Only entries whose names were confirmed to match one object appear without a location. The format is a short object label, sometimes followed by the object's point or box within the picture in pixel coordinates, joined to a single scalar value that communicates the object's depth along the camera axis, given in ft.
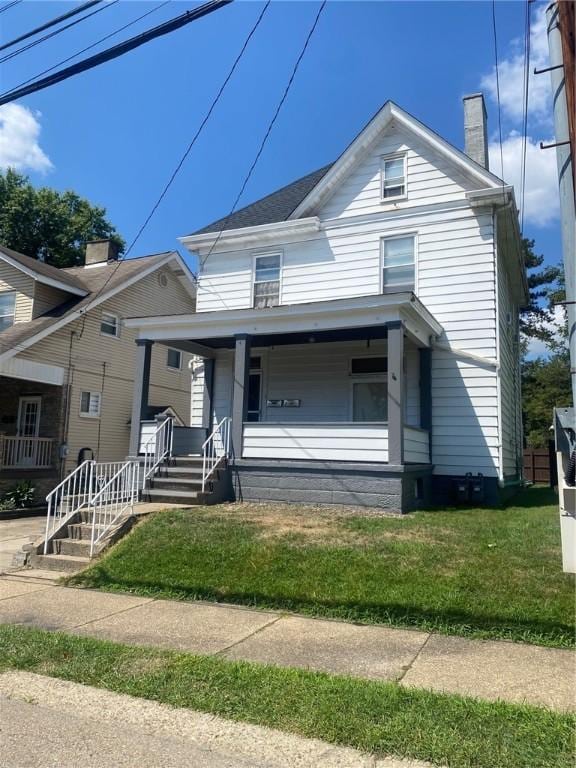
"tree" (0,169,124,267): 117.39
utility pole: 11.12
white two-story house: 35.70
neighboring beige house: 54.80
